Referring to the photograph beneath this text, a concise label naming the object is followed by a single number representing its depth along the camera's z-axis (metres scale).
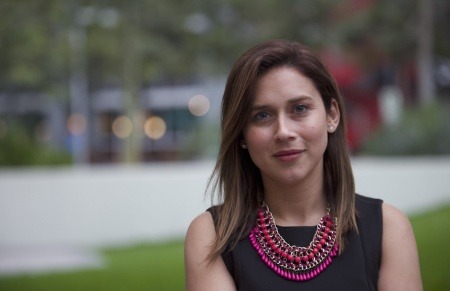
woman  1.87
